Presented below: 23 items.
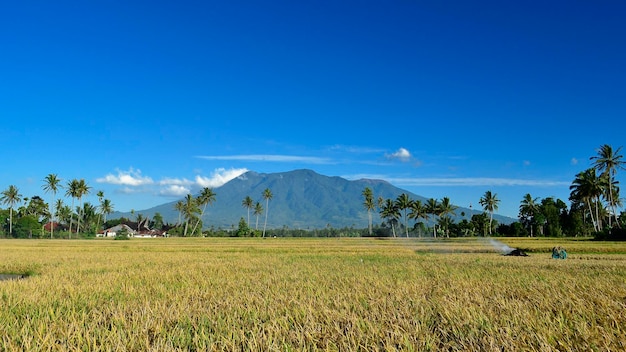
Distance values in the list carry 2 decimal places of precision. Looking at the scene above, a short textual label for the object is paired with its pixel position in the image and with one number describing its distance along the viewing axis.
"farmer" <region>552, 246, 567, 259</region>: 24.45
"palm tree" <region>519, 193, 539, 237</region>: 118.38
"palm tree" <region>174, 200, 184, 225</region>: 135.82
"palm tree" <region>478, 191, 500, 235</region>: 120.56
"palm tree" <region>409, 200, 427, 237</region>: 110.38
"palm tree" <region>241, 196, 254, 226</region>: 143.25
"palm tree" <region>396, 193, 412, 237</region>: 111.88
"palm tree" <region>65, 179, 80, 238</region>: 104.12
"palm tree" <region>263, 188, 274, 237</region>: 137.62
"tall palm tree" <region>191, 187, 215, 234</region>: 130.12
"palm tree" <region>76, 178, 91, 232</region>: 104.44
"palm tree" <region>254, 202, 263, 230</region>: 141.73
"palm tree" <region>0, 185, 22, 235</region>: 111.62
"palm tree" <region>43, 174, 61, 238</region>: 106.81
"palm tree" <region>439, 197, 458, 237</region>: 106.56
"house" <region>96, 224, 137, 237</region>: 126.99
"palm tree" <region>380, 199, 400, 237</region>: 116.75
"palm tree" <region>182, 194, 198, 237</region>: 125.75
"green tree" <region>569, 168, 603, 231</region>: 75.38
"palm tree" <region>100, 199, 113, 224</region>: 133.25
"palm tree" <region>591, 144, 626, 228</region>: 71.44
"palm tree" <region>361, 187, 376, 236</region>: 125.84
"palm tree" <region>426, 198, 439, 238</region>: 107.46
